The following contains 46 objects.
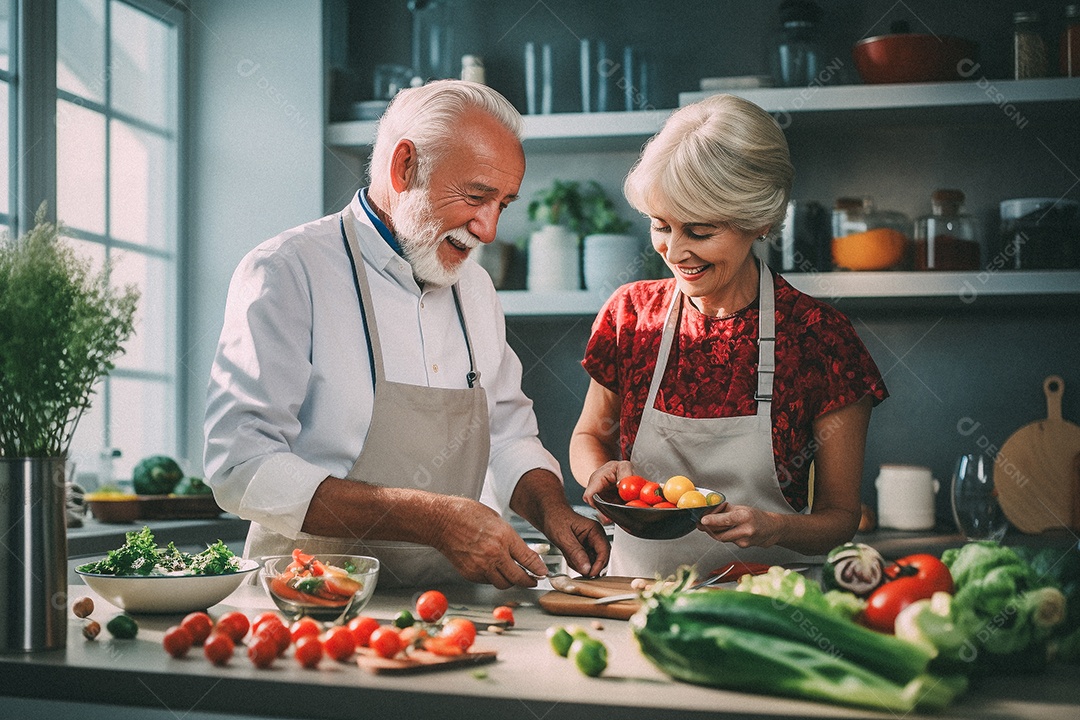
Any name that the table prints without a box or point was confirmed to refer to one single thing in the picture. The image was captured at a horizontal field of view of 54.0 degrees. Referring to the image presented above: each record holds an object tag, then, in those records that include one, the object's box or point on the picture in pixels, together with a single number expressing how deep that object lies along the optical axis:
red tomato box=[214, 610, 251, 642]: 1.22
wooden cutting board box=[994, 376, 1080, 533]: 3.05
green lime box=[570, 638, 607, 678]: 1.11
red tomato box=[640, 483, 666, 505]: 1.75
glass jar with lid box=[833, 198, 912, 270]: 3.02
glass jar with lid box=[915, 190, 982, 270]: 3.00
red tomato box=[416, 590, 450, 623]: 1.33
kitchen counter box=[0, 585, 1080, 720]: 1.03
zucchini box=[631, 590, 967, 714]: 1.01
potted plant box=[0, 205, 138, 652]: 1.22
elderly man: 1.59
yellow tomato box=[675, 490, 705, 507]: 1.70
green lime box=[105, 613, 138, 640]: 1.28
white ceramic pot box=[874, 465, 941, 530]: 3.08
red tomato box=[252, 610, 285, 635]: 1.19
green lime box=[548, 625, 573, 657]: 1.19
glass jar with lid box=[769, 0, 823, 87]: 3.11
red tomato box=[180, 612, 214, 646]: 1.23
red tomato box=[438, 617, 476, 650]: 1.19
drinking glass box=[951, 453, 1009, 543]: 2.73
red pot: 2.95
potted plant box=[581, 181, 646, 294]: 3.23
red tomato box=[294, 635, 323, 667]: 1.15
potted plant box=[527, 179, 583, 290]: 3.32
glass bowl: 1.33
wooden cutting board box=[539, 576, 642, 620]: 1.49
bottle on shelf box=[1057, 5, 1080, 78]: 2.94
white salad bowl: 1.40
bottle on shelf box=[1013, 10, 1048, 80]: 2.99
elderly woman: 1.96
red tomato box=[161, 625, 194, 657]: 1.18
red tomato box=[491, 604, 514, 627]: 1.37
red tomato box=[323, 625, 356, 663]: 1.16
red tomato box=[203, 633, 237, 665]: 1.16
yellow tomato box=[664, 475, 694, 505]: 1.76
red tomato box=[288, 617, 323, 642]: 1.21
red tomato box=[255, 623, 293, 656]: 1.17
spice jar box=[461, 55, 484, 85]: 3.44
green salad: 1.44
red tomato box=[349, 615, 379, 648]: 1.21
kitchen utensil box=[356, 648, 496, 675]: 1.12
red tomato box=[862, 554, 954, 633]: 1.18
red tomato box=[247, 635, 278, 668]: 1.13
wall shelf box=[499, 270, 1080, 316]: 2.86
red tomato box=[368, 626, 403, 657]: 1.16
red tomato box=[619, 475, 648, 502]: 1.79
